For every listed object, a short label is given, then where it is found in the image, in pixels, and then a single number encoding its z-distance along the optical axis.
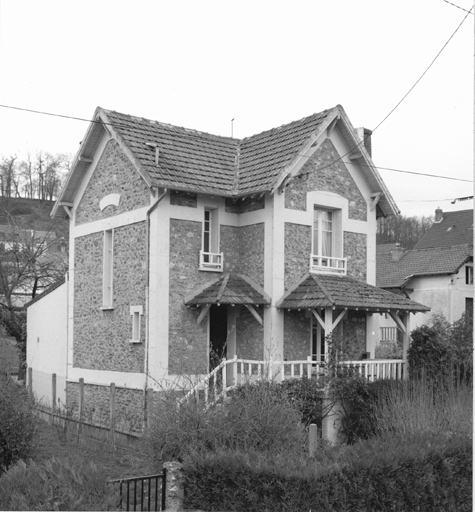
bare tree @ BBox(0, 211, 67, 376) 33.59
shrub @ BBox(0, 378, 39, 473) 15.03
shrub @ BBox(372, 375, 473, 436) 16.33
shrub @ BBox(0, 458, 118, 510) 9.74
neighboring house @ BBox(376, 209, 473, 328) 37.28
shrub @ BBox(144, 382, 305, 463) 13.62
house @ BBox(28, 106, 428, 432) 21.27
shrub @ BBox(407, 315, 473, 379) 21.89
